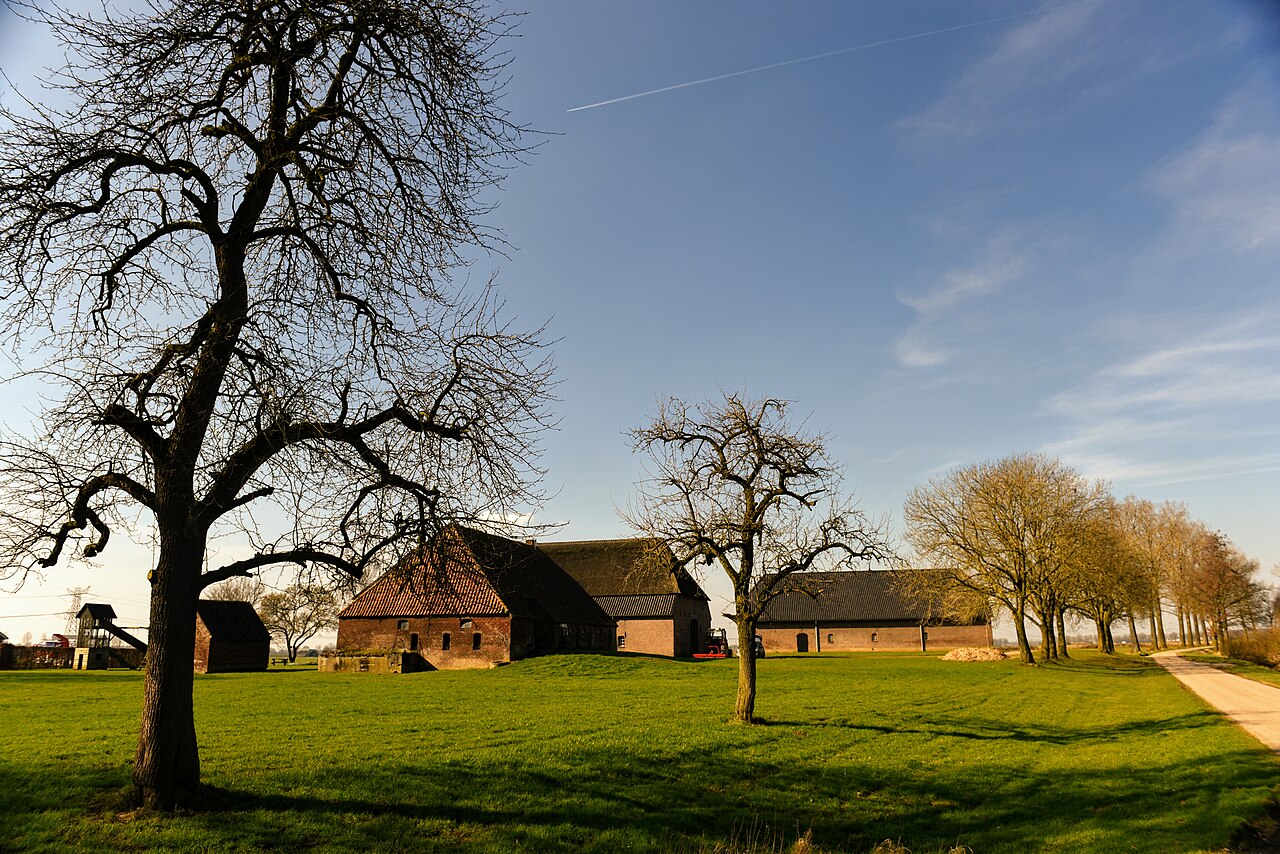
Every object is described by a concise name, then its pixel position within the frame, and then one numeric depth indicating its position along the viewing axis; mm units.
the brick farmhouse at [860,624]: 77062
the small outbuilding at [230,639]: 46156
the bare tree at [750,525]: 20078
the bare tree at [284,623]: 76250
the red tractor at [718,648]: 63844
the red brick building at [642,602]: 63312
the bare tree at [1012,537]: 48219
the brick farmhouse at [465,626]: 43000
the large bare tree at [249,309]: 9492
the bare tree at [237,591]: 93962
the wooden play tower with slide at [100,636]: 53562
